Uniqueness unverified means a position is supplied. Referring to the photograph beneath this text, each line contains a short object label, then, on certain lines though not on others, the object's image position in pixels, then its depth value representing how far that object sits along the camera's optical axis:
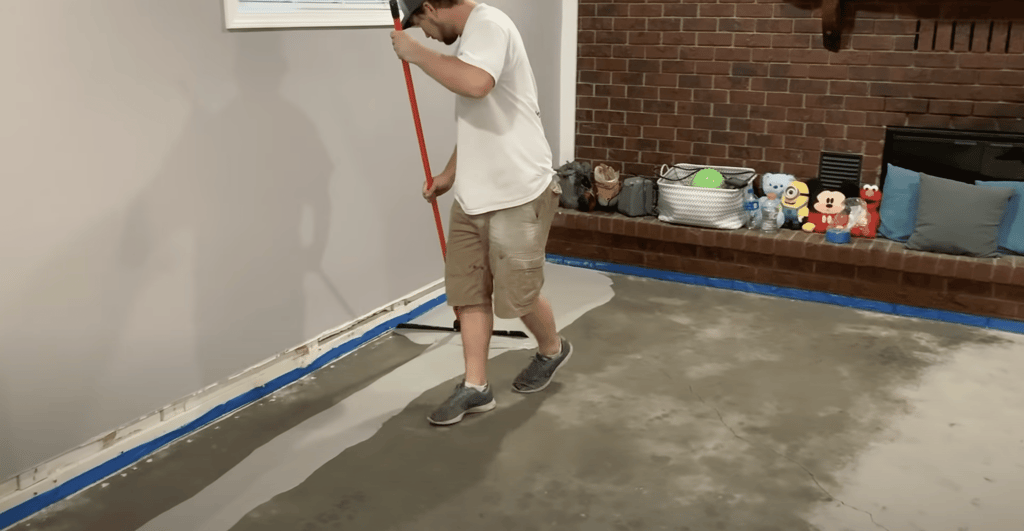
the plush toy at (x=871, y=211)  4.08
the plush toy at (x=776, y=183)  4.32
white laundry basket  4.21
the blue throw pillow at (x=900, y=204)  4.00
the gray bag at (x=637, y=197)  4.47
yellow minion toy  4.24
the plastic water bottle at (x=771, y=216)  4.22
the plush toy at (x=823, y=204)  4.11
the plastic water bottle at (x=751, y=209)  4.29
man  2.45
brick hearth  3.71
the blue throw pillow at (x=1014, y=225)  3.77
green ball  4.31
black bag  4.62
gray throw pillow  3.73
